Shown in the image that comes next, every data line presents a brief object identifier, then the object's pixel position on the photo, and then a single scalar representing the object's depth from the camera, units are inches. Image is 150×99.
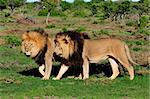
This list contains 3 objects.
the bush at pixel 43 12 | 2517.0
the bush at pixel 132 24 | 1781.7
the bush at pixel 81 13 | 2657.5
